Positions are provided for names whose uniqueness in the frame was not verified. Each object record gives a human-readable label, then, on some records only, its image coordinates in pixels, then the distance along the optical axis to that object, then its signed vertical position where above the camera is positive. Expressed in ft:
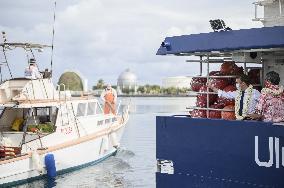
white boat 62.08 -5.43
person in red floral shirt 29.40 -0.32
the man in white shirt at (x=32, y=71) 67.72 +3.25
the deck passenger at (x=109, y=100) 91.50 -1.10
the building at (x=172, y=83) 619.26 +14.19
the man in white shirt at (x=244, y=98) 30.89 -0.27
